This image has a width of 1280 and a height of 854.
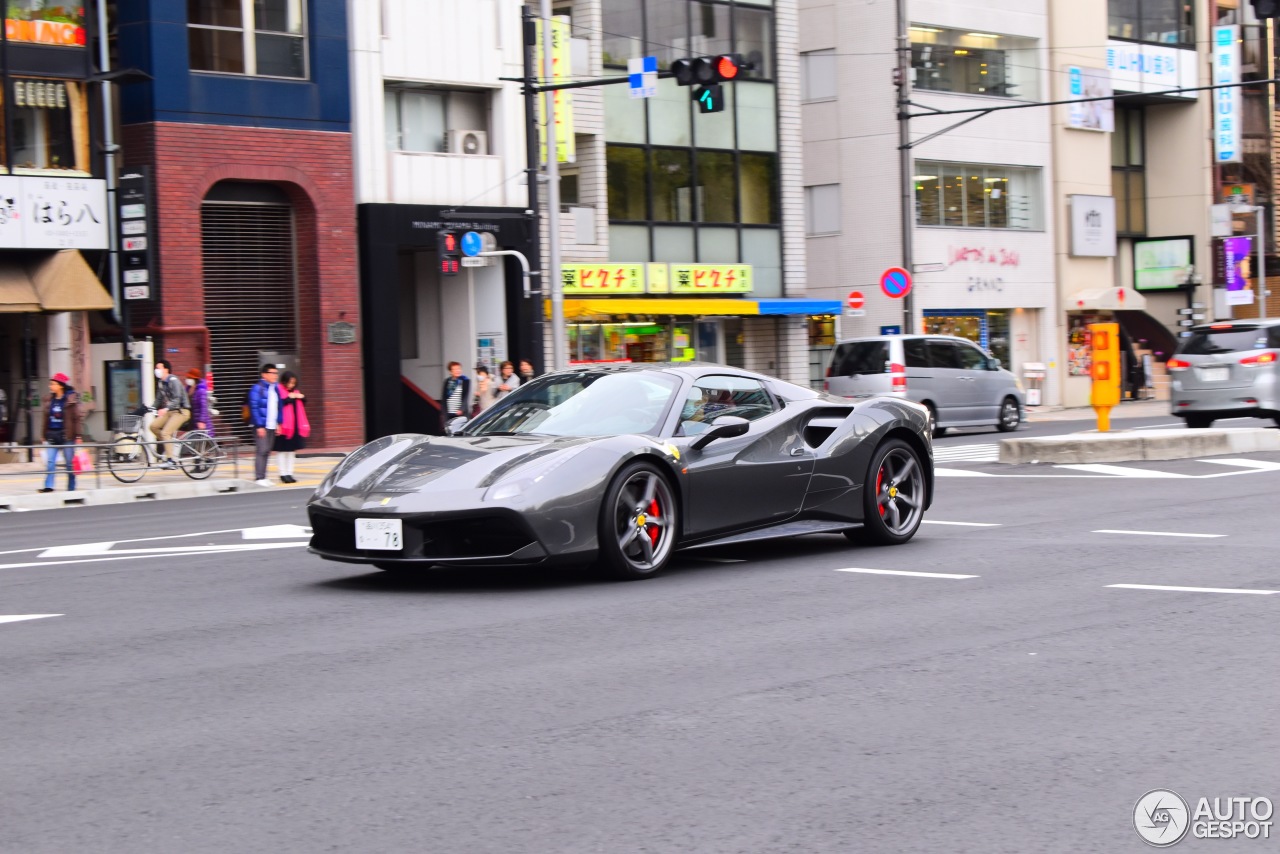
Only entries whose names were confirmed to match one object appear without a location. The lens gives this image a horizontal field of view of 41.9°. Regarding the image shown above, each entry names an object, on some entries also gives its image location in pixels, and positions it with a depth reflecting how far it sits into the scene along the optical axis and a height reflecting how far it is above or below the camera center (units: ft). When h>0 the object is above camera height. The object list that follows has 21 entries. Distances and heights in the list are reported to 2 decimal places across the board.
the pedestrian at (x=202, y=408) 85.61 -1.91
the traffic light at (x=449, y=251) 87.20 +5.87
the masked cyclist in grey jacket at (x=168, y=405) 77.87 -1.62
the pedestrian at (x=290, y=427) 71.82 -2.59
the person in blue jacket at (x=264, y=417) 71.51 -2.09
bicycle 71.61 -3.56
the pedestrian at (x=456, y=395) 87.81 -1.71
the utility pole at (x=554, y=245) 87.71 +6.08
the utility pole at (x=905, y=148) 107.86 +12.99
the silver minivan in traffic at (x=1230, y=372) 76.43 -1.60
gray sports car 29.86 -2.30
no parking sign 96.68 +3.85
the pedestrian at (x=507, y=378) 84.74 -0.88
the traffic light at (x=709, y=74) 72.28 +12.23
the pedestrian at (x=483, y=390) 83.61 -1.43
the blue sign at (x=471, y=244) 88.93 +6.28
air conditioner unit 107.45 +14.23
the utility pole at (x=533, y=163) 83.05 +10.05
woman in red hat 72.02 -1.78
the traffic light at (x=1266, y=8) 63.31 +12.47
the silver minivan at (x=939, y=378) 93.97 -1.79
